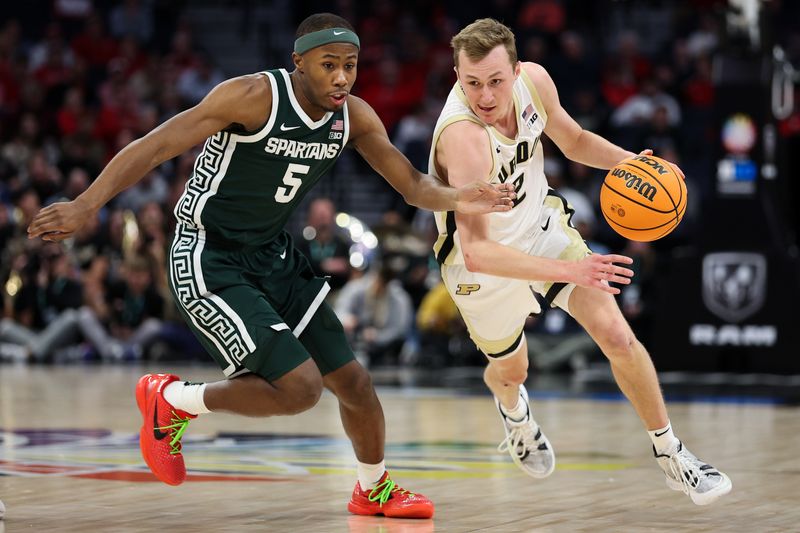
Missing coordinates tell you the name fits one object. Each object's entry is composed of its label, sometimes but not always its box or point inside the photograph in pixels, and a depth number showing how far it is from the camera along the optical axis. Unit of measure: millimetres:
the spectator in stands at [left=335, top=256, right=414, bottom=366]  21258
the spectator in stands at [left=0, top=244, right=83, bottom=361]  22778
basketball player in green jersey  7952
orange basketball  8203
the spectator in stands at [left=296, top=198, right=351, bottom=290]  21957
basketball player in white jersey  8228
